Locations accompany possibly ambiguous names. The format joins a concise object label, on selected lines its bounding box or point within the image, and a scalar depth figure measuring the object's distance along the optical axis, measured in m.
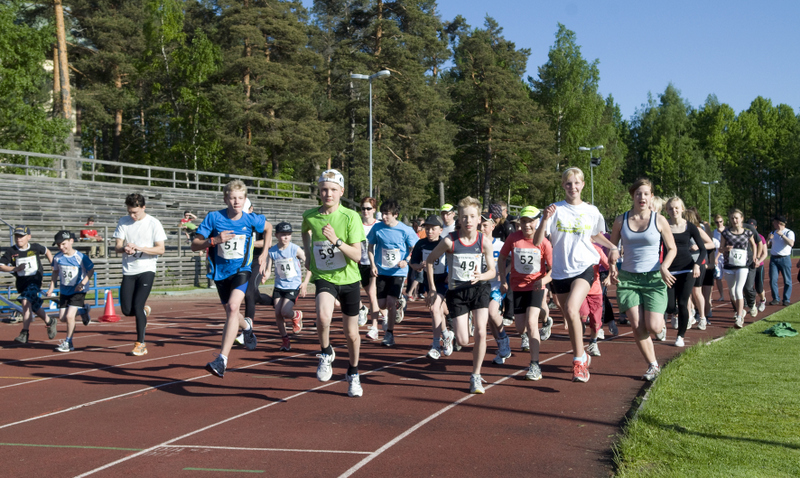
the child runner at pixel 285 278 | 10.73
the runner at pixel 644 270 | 7.54
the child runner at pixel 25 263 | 12.58
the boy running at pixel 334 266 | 7.09
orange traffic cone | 15.53
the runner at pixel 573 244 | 7.62
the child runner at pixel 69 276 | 10.71
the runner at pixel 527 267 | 8.41
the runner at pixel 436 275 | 9.30
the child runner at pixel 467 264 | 7.55
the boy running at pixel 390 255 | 10.80
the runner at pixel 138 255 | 9.57
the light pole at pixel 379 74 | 28.55
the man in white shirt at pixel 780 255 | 16.00
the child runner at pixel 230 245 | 8.07
